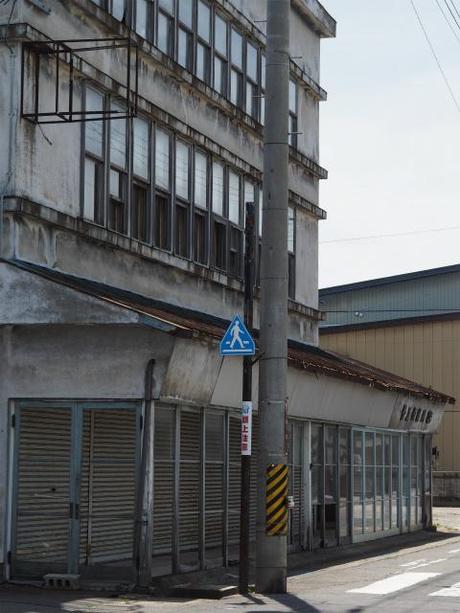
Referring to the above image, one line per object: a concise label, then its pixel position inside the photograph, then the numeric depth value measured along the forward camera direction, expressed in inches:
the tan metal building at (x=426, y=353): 2165.4
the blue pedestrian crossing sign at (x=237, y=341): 745.6
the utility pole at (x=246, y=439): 747.4
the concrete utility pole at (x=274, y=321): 743.1
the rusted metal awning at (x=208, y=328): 759.7
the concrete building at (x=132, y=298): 772.0
